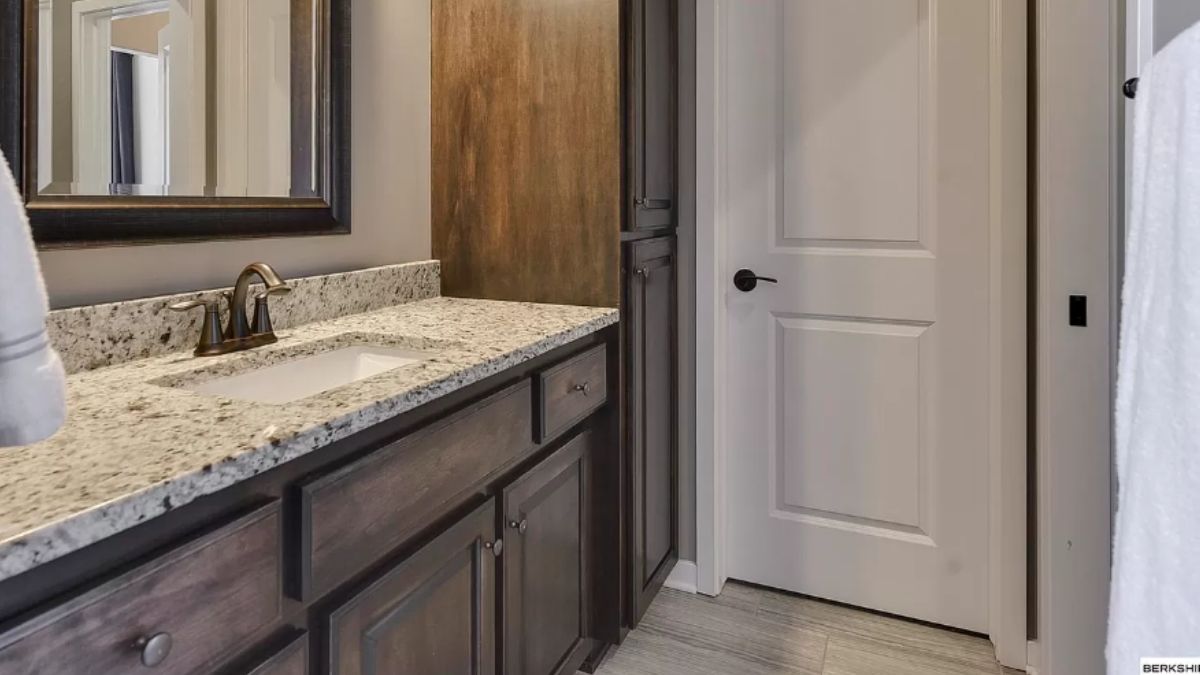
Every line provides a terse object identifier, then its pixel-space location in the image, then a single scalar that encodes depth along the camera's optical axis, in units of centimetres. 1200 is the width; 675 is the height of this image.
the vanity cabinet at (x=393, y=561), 62
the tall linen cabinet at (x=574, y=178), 174
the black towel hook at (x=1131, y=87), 104
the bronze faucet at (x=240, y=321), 126
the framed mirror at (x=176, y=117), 111
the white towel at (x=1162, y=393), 68
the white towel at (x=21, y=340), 51
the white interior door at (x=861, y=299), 195
